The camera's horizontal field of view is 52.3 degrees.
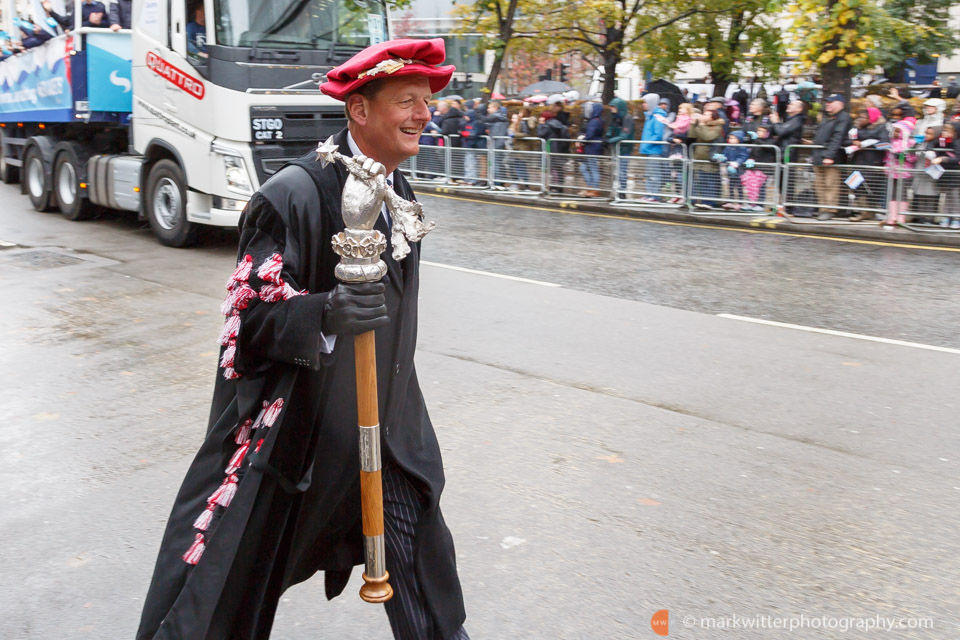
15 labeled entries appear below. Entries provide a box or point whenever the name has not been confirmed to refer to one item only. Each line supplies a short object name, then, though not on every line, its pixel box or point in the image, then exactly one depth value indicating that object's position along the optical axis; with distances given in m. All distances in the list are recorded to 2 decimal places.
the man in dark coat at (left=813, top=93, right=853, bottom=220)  13.09
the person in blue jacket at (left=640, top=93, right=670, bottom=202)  15.04
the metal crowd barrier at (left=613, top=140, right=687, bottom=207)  14.86
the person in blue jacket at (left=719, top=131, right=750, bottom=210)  13.97
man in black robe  2.42
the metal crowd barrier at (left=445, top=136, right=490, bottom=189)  17.73
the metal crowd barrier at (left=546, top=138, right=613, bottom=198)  15.96
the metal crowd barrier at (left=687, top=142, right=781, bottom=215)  13.88
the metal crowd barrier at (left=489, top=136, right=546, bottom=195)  16.78
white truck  10.44
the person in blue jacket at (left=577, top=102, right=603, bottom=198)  15.87
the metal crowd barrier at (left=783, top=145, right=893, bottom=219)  12.96
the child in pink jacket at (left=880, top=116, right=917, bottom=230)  12.51
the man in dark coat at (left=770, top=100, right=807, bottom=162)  13.45
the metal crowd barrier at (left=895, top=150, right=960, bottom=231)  12.30
